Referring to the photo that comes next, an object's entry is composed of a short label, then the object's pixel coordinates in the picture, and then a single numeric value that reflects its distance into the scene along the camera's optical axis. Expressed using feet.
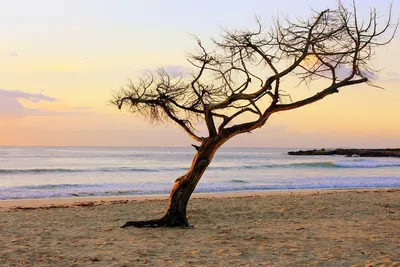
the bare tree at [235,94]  28.19
